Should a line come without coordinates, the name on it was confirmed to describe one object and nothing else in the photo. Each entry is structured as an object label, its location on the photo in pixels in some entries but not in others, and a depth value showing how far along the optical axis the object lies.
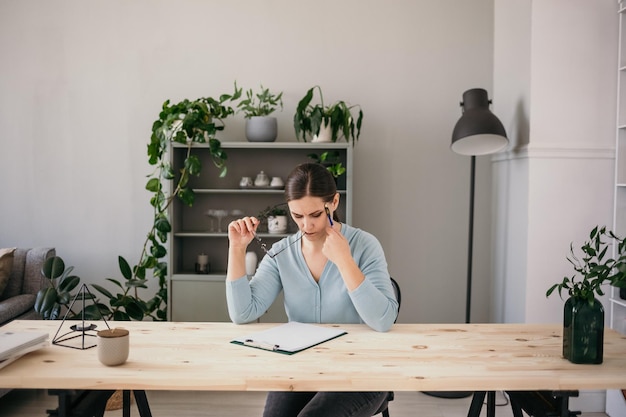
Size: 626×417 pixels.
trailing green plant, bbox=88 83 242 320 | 3.65
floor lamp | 3.32
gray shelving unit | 3.91
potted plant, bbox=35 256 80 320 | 3.26
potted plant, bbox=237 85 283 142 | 3.82
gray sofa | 3.63
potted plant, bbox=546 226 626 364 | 1.69
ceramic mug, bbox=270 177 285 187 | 3.87
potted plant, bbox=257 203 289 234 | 3.85
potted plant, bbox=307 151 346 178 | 3.67
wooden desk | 1.54
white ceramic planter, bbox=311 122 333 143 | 3.78
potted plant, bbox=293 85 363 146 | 3.74
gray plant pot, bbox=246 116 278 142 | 3.82
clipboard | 1.81
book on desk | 1.64
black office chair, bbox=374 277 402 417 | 2.14
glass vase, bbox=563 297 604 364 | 1.69
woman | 2.01
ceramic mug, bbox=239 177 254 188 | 3.86
